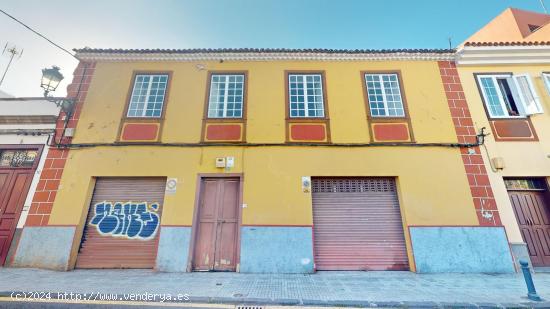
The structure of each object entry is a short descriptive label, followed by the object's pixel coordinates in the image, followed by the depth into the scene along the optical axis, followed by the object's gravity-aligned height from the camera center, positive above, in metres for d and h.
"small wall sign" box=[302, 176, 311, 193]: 7.09 +1.34
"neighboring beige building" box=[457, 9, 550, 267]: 6.99 +3.25
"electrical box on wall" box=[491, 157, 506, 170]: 7.13 +1.94
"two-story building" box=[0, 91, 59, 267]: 6.84 +2.40
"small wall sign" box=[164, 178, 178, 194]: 7.05 +1.31
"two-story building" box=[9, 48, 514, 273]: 6.64 +1.82
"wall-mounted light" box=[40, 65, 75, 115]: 7.25 +4.38
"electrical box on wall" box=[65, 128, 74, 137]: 7.50 +3.03
